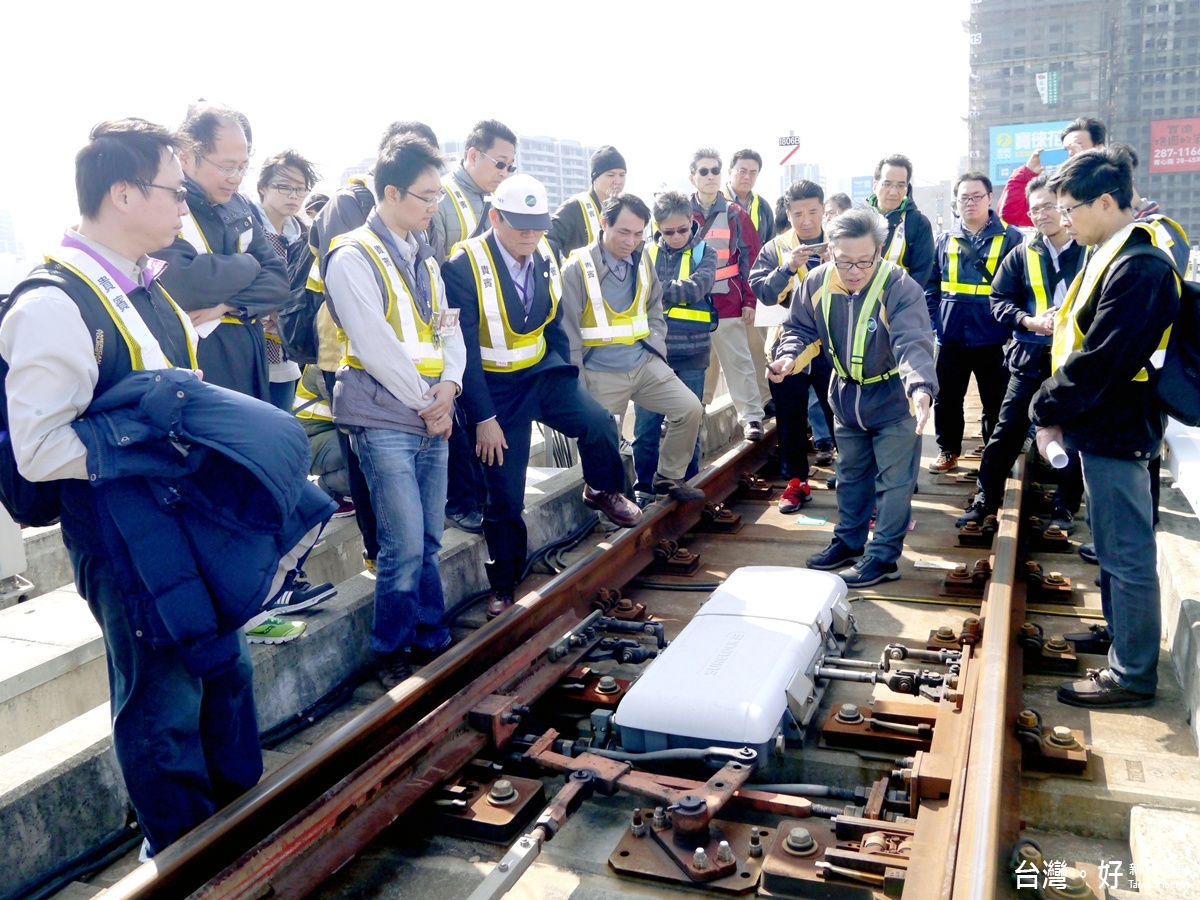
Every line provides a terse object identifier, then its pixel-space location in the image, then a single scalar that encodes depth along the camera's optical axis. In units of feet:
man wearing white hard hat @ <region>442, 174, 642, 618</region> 15.97
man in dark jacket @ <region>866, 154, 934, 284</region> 24.72
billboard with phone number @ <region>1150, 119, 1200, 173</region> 222.07
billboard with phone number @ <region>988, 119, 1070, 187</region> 232.73
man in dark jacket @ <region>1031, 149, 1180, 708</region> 12.62
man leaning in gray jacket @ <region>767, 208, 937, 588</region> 17.02
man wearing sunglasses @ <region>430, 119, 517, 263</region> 19.10
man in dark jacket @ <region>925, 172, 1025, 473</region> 23.22
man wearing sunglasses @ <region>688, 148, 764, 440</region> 26.09
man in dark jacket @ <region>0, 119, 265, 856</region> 8.45
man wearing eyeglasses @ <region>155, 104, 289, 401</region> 13.83
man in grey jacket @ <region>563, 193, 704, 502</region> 19.27
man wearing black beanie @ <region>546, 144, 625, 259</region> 23.09
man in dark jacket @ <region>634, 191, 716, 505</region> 21.90
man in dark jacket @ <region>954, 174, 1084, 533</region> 19.97
